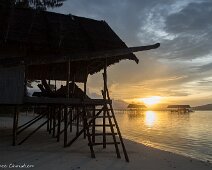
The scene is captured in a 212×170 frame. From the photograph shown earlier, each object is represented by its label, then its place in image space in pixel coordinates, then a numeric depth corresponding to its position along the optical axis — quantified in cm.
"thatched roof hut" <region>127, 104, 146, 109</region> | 8679
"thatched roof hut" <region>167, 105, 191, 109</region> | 7970
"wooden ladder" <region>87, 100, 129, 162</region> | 730
